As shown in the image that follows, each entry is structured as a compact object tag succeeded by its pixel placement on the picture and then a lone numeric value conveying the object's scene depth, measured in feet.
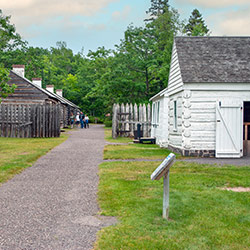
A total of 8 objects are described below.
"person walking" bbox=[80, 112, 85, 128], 143.33
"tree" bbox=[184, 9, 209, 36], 223.51
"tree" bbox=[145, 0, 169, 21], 225.97
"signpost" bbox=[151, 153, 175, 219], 17.98
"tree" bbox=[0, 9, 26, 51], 201.77
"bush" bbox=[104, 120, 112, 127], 159.10
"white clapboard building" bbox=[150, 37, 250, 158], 46.52
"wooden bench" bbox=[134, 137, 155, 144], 68.44
